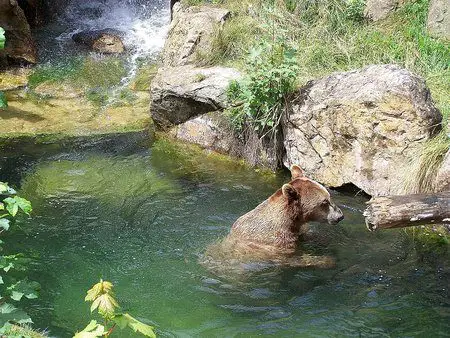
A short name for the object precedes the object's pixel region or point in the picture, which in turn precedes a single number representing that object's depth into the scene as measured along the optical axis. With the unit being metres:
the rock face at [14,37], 12.80
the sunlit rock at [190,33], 10.78
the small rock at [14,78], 12.20
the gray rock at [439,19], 9.79
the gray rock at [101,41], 13.50
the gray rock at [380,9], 10.61
